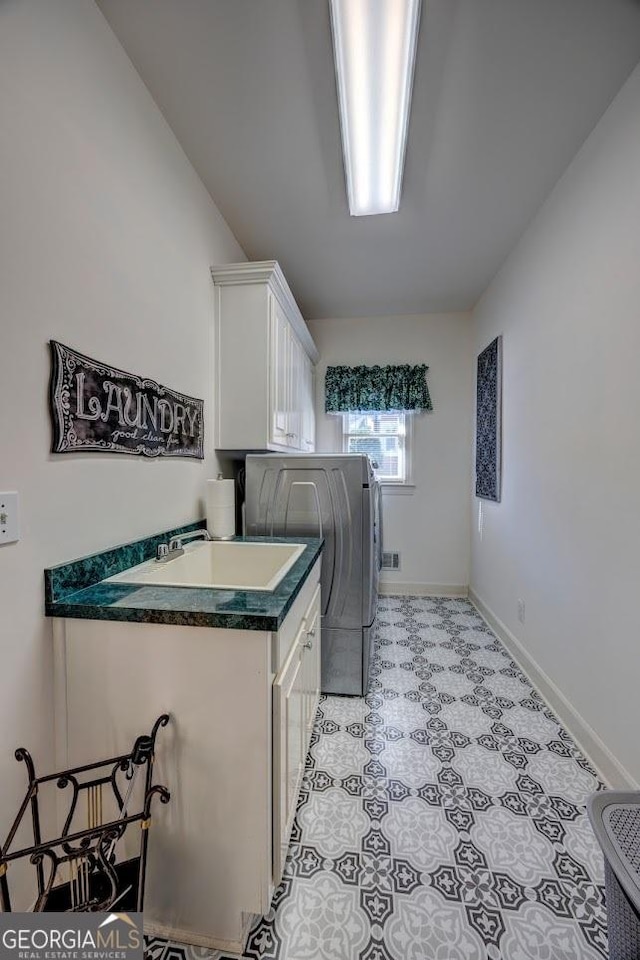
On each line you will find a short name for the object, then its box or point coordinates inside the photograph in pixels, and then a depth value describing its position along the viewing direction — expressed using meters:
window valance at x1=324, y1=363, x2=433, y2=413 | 3.64
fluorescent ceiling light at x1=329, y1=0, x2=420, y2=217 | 1.20
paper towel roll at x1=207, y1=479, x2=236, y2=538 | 1.95
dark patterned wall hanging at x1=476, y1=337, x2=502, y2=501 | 2.86
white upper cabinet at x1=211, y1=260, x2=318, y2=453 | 2.17
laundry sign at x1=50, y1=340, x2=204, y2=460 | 1.09
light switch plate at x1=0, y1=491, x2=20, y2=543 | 0.92
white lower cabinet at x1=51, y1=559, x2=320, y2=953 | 0.97
